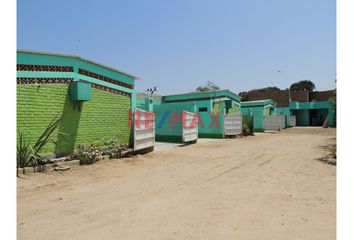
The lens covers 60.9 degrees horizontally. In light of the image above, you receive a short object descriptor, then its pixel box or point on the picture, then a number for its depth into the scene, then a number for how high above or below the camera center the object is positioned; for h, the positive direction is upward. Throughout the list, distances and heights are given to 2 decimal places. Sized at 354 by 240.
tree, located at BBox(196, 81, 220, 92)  57.58 +6.31
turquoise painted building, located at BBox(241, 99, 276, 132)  29.32 +1.19
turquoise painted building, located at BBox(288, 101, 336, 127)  44.78 +1.34
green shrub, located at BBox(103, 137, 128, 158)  10.58 -1.03
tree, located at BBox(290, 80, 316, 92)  74.55 +8.86
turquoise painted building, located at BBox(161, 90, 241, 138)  21.28 +1.12
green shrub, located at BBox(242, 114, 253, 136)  24.16 -0.25
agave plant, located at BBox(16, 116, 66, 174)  7.97 -0.75
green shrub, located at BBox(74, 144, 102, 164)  9.41 -1.07
